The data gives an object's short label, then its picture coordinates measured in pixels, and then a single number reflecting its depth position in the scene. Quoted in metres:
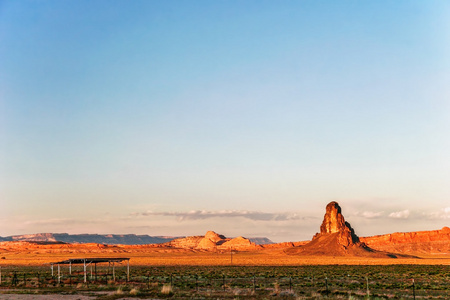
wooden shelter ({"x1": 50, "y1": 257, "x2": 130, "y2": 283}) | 44.13
